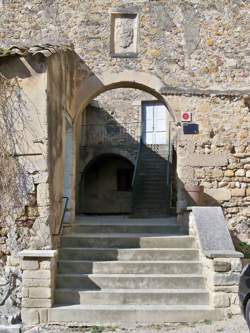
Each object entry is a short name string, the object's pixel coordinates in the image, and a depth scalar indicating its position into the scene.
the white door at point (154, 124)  18.75
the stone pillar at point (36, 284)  6.18
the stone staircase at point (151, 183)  14.26
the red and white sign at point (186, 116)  9.04
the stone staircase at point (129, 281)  6.11
